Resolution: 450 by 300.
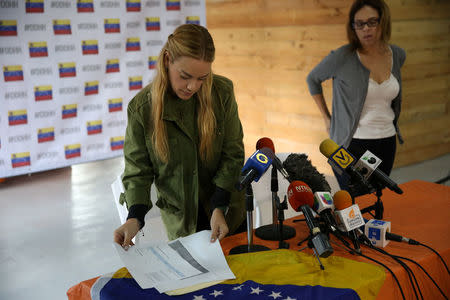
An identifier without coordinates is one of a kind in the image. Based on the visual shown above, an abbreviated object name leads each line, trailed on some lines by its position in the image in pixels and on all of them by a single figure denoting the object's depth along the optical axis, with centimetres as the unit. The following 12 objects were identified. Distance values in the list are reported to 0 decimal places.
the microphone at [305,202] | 132
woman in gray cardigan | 257
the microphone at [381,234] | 157
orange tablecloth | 143
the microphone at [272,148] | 152
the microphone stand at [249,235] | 147
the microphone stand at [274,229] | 158
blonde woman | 152
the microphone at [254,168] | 137
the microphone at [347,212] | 148
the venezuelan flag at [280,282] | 131
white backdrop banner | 438
